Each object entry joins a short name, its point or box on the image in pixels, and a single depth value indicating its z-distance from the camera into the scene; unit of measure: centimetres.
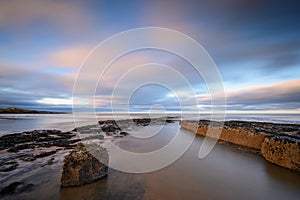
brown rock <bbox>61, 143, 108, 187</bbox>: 365
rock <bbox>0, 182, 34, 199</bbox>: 345
